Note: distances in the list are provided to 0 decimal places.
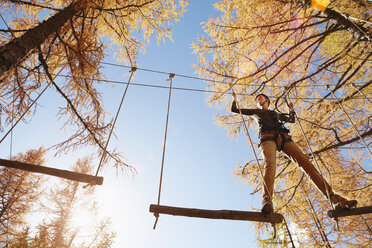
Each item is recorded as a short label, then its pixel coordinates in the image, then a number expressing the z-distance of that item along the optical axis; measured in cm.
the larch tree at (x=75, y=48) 312
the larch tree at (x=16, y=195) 713
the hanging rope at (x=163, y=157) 186
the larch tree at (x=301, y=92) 373
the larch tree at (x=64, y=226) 664
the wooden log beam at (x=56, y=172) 194
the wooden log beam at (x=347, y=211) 190
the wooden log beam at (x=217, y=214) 186
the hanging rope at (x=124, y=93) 254
